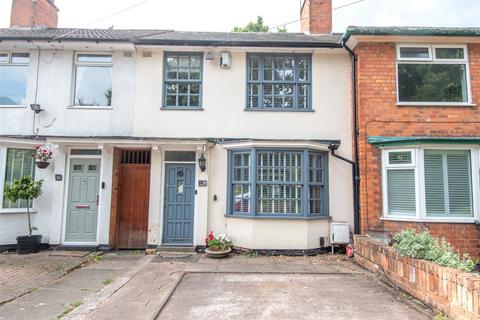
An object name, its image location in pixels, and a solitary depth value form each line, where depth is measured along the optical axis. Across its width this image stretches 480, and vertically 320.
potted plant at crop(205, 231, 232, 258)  7.97
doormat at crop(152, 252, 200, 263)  7.81
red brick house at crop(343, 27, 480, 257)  7.73
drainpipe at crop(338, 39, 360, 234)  8.63
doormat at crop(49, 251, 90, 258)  8.02
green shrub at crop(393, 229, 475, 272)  4.65
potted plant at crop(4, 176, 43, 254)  8.05
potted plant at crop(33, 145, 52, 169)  8.40
